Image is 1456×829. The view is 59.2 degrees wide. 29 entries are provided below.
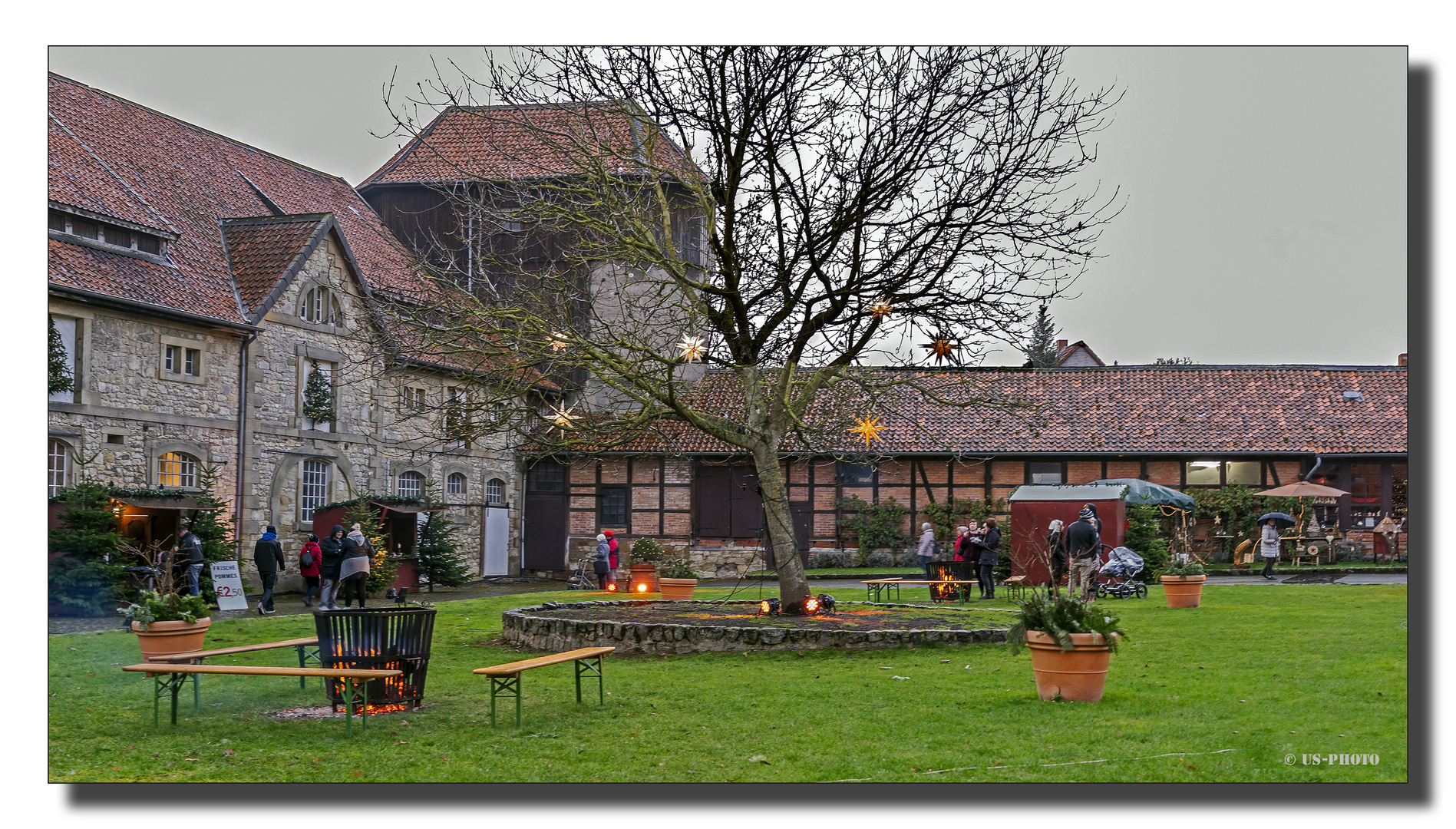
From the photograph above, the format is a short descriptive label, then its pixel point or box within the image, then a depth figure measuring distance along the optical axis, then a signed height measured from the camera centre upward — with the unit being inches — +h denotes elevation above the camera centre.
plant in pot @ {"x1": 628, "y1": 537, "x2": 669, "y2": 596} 884.0 -96.3
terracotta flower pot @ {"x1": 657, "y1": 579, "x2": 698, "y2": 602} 788.6 -89.0
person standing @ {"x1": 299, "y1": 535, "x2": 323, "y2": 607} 828.0 -77.3
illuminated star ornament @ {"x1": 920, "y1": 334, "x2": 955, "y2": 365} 513.7 +39.9
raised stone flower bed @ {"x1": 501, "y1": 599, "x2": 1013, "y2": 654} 538.0 -81.4
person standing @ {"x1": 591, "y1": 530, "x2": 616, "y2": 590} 1004.6 -92.2
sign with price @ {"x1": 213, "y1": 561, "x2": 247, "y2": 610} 796.0 -90.2
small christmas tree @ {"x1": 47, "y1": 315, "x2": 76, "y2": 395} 730.2 +41.6
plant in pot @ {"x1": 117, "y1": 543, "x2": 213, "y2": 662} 438.0 -62.2
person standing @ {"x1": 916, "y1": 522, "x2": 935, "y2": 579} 954.1 -75.9
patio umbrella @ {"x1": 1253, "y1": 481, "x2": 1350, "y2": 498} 1141.7 -38.4
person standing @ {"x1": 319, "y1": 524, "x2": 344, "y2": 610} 794.8 -73.8
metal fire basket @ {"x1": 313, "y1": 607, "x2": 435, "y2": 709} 373.7 -60.0
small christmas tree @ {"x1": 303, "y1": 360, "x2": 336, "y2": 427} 997.8 +34.8
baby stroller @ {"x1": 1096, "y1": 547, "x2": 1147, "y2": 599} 793.6 -80.8
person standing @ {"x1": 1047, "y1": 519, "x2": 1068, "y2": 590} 729.7 -63.3
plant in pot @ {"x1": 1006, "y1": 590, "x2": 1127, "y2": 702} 363.6 -56.0
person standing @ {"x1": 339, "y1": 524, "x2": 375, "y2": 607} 715.4 -67.5
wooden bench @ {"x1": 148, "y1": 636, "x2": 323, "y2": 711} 390.9 -69.2
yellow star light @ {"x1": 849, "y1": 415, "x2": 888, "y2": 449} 954.8 +13.3
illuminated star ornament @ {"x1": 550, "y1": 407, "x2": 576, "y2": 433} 496.1 +9.7
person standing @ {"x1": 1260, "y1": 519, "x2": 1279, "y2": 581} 1002.1 -76.5
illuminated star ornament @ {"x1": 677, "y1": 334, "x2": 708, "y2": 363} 527.5 +40.0
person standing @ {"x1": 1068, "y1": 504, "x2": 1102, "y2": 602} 725.3 -53.0
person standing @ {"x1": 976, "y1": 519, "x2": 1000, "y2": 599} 824.9 -73.6
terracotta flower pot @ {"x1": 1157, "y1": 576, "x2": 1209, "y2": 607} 694.5 -77.5
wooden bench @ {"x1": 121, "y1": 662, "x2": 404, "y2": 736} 344.2 -64.4
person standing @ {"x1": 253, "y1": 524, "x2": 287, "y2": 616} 818.2 -75.0
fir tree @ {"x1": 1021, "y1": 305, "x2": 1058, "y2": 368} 2129.9 +157.2
